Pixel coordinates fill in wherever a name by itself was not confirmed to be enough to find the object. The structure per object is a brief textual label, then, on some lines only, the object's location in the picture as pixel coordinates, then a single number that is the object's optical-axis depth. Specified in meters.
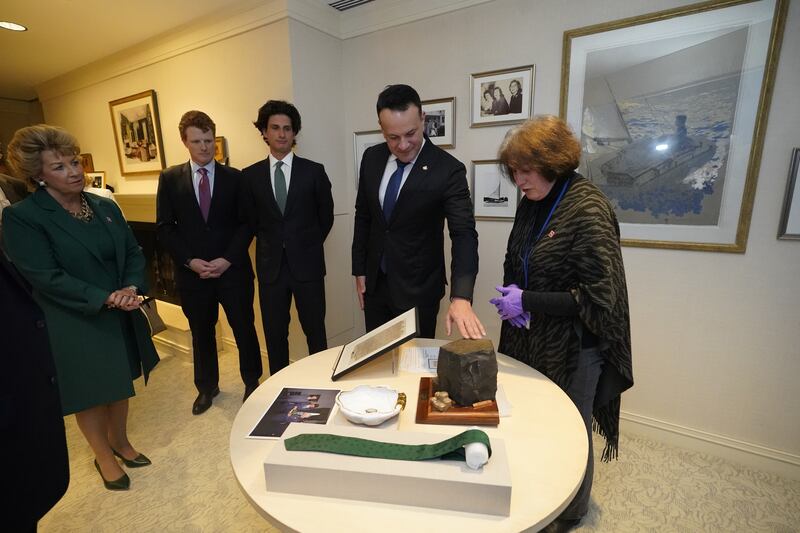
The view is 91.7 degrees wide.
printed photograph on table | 1.05
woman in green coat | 1.56
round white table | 0.75
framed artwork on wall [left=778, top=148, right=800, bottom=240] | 1.67
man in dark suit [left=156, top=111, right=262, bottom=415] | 2.26
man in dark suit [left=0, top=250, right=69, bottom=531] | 0.87
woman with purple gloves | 1.20
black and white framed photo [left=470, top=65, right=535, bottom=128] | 2.21
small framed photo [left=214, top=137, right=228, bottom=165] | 2.90
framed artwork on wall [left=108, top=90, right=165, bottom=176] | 3.34
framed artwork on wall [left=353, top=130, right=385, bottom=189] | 2.83
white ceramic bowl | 1.01
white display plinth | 0.75
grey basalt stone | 1.05
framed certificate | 1.21
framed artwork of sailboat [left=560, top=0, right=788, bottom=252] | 1.71
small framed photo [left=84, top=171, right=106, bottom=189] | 4.06
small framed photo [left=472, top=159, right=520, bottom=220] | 2.38
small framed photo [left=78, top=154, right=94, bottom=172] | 4.15
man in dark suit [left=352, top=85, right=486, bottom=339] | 1.62
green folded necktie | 0.79
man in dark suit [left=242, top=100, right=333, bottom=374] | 2.20
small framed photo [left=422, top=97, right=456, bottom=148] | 2.47
